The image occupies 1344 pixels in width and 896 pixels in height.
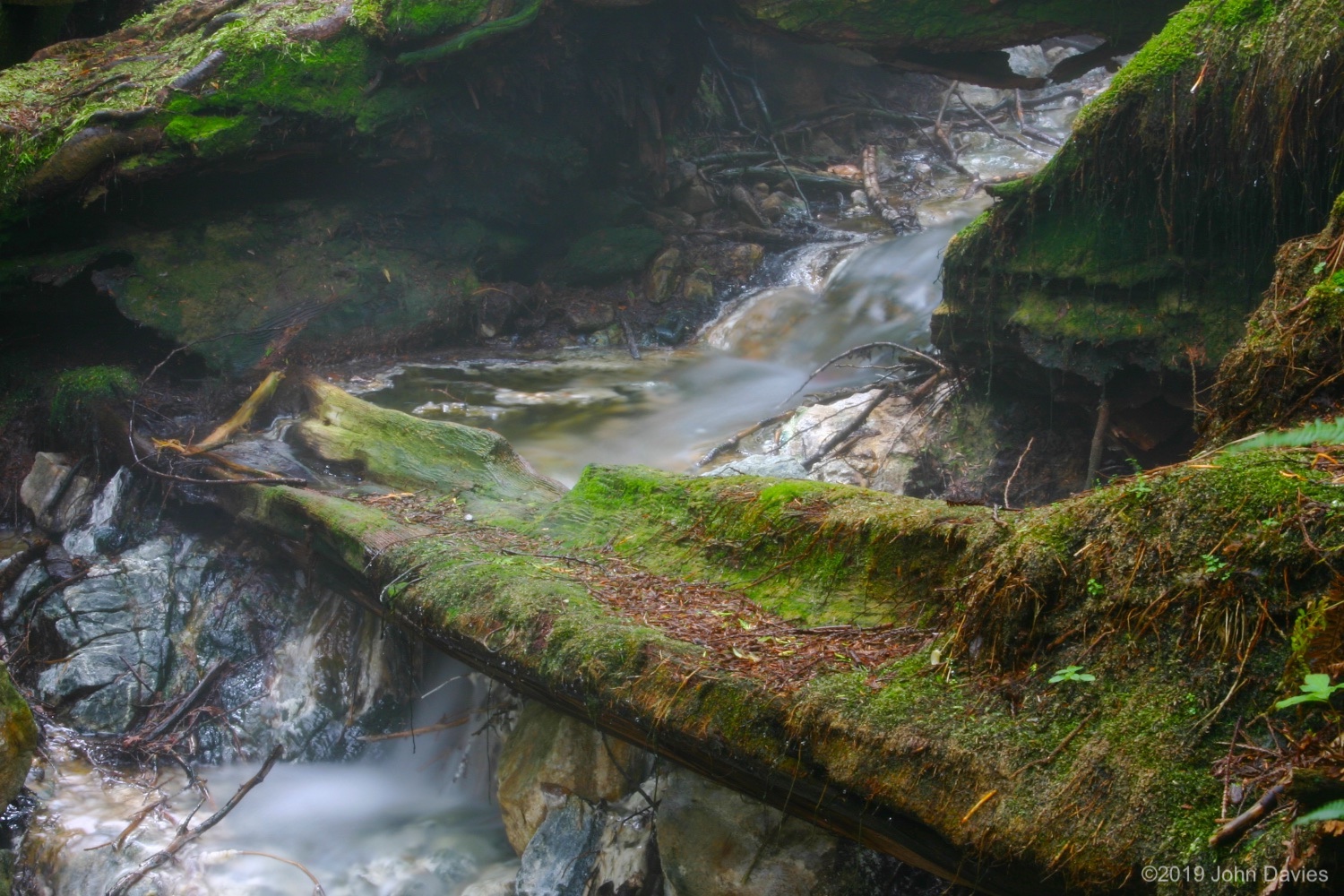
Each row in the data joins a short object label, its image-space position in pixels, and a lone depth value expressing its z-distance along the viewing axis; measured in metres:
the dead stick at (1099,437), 6.05
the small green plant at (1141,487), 2.55
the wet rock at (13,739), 4.84
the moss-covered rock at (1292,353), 3.09
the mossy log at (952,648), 2.17
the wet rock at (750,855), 3.22
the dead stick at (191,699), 5.99
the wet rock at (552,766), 4.38
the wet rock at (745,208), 13.76
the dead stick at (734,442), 8.72
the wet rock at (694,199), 13.89
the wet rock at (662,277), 12.50
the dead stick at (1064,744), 2.38
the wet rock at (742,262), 12.83
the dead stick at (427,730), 5.67
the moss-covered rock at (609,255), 12.76
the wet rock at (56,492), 7.44
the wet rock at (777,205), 14.02
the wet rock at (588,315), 12.19
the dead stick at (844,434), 7.97
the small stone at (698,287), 12.48
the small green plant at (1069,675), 2.48
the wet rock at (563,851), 4.27
